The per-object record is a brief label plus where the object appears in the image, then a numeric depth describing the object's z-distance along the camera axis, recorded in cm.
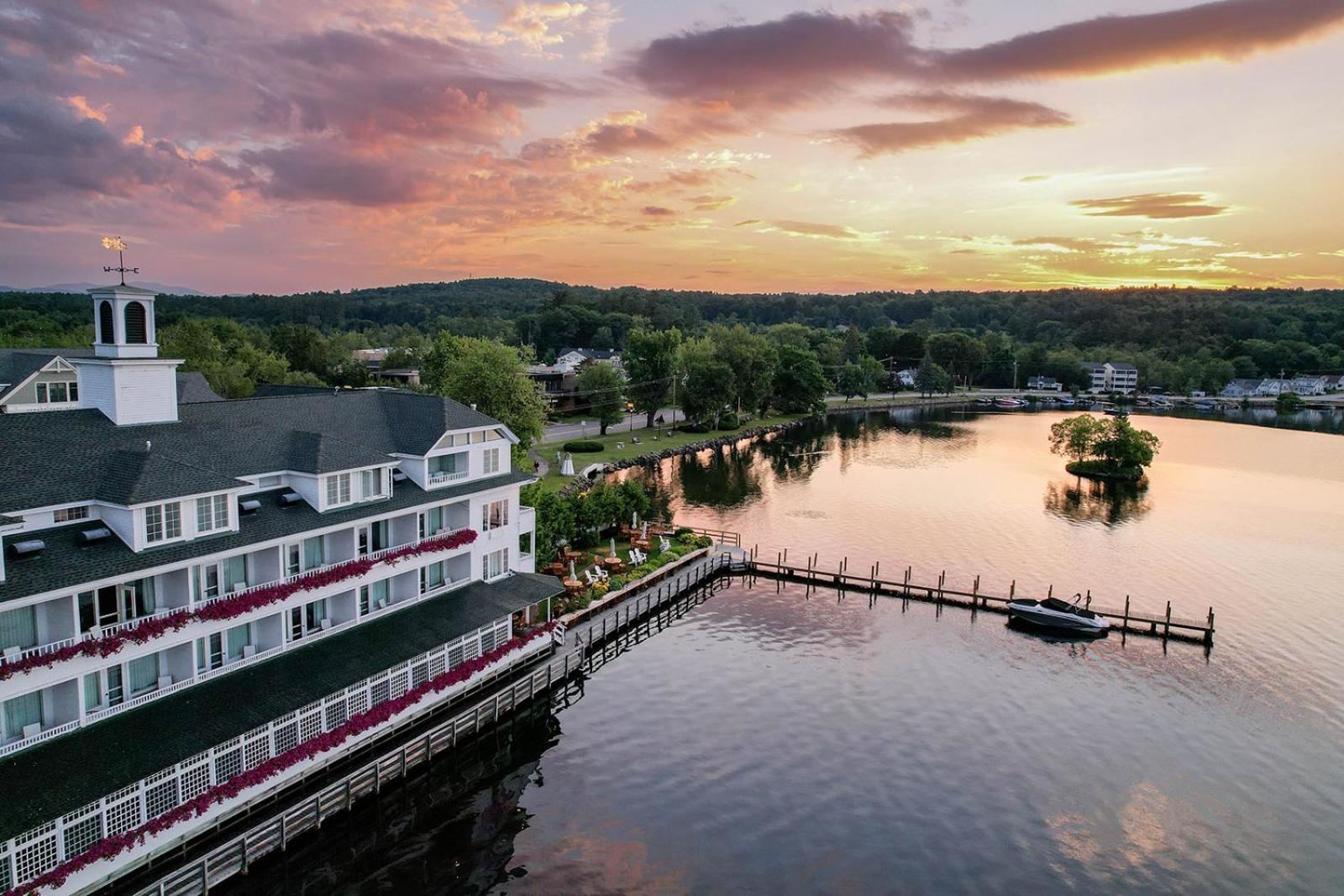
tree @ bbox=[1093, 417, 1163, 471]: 10538
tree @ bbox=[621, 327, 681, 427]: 13275
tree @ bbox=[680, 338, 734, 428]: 13600
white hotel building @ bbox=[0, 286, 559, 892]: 2427
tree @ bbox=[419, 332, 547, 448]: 8419
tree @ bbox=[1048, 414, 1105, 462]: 10994
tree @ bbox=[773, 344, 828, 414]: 16325
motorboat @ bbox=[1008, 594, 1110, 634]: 5366
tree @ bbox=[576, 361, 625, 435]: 12206
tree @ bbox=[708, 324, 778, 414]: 14675
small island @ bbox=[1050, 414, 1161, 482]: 10562
